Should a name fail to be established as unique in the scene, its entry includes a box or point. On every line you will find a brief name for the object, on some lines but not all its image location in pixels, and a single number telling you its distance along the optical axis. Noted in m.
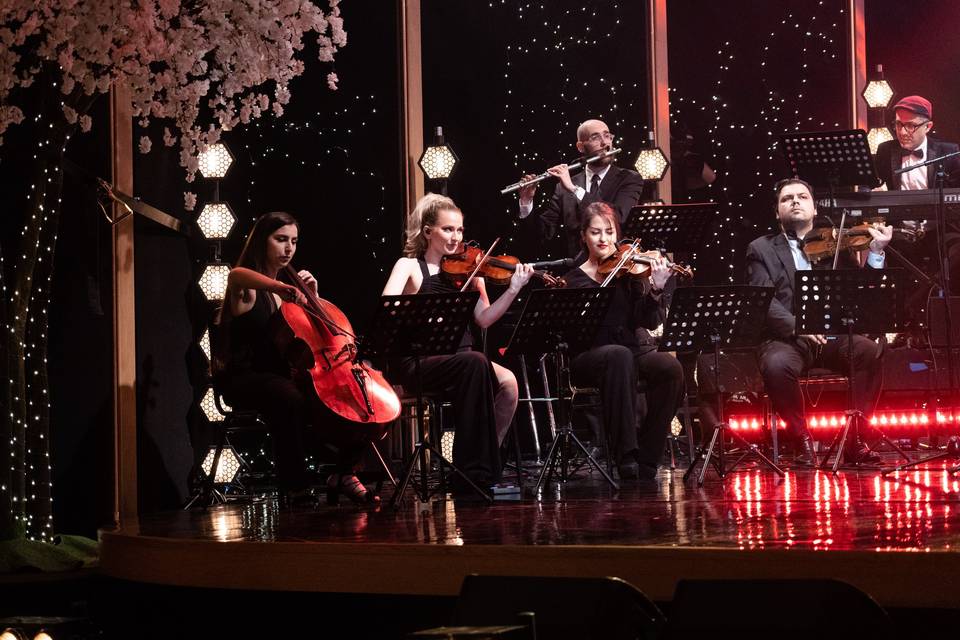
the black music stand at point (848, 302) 10.73
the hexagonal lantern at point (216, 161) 12.18
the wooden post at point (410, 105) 14.17
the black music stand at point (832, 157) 11.99
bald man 13.52
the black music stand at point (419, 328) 8.89
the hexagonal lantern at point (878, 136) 17.64
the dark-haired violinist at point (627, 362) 11.09
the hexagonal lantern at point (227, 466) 11.91
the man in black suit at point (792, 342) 11.80
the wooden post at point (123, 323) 10.85
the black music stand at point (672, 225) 11.16
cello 9.37
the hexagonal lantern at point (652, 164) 15.55
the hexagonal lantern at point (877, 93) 17.75
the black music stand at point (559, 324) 9.84
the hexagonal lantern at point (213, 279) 12.02
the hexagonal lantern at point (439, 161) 13.45
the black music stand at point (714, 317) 10.44
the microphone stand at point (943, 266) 10.50
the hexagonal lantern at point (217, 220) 12.13
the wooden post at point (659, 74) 16.58
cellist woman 9.73
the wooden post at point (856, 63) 18.17
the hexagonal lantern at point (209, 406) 12.02
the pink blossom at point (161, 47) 7.73
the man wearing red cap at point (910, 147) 15.54
